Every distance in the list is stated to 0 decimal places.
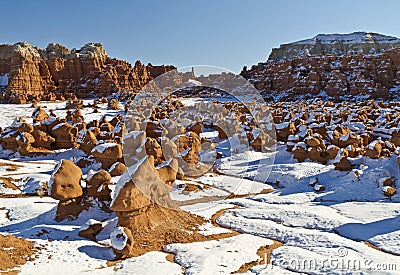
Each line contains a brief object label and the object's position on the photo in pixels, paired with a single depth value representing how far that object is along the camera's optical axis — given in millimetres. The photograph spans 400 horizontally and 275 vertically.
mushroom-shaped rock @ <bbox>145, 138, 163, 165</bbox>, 19044
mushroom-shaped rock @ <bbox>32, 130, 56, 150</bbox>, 22469
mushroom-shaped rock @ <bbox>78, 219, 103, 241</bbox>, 10109
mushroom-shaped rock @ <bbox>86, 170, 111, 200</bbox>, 12227
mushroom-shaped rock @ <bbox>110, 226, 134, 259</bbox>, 8891
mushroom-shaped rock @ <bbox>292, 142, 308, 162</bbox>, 21016
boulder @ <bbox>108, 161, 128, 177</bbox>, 15641
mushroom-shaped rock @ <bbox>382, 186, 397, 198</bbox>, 15044
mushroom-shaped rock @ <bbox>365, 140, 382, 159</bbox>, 18750
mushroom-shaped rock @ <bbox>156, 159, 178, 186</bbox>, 12133
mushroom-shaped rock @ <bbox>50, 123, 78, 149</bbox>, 23406
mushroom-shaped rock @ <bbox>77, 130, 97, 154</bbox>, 21641
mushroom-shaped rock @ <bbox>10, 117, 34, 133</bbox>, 22625
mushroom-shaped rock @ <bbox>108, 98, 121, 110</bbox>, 44781
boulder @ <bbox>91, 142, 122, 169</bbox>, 18141
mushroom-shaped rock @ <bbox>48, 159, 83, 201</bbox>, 11289
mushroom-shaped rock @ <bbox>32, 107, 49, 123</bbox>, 27969
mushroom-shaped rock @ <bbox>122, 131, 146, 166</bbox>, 19000
